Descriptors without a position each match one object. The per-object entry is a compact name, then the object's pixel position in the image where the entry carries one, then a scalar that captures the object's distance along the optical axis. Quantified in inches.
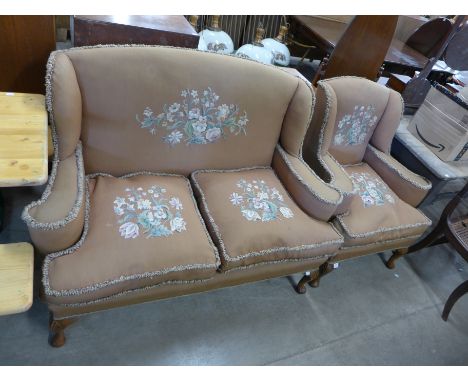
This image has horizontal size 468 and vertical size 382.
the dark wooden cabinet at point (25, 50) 47.2
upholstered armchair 62.3
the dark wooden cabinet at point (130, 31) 51.0
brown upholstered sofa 44.1
